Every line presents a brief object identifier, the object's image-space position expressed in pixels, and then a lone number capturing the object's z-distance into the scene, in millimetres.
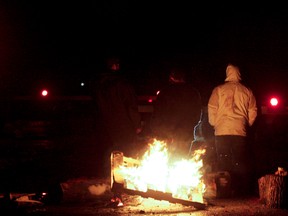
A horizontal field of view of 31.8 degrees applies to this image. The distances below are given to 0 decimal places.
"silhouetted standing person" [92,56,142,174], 7629
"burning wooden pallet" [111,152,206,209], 6832
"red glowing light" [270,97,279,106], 14430
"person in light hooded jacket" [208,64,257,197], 8156
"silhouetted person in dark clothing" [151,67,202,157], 7910
